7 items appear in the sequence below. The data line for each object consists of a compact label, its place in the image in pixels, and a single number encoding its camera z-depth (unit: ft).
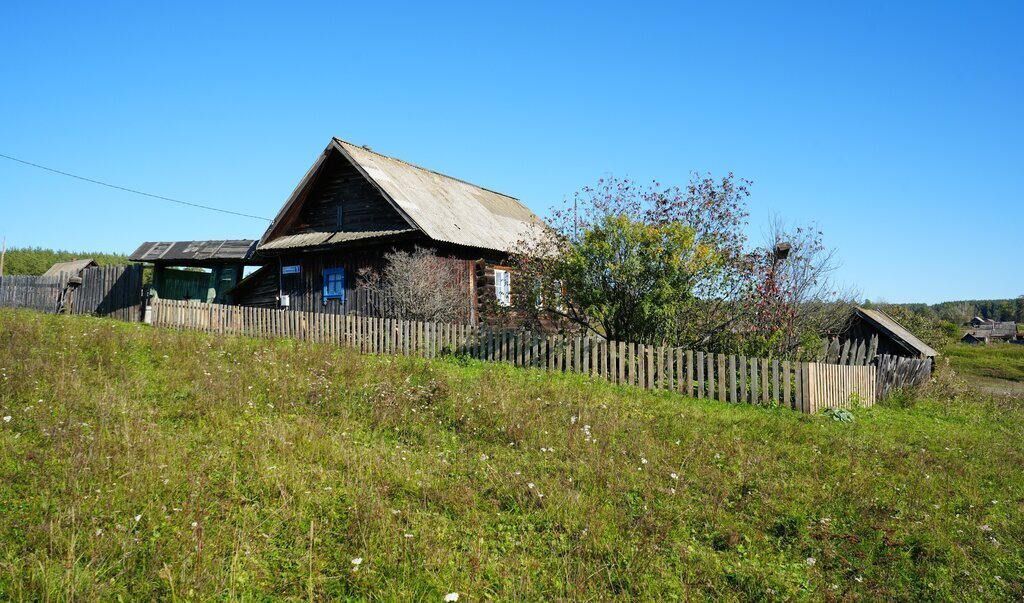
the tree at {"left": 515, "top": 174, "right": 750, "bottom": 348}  37.63
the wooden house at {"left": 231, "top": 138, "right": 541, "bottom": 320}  58.13
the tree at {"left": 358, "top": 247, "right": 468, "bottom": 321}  51.80
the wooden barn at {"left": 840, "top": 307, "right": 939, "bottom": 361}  55.72
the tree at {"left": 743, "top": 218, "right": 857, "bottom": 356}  40.68
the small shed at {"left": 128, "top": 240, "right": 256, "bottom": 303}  67.67
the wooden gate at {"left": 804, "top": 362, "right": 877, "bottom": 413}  34.06
